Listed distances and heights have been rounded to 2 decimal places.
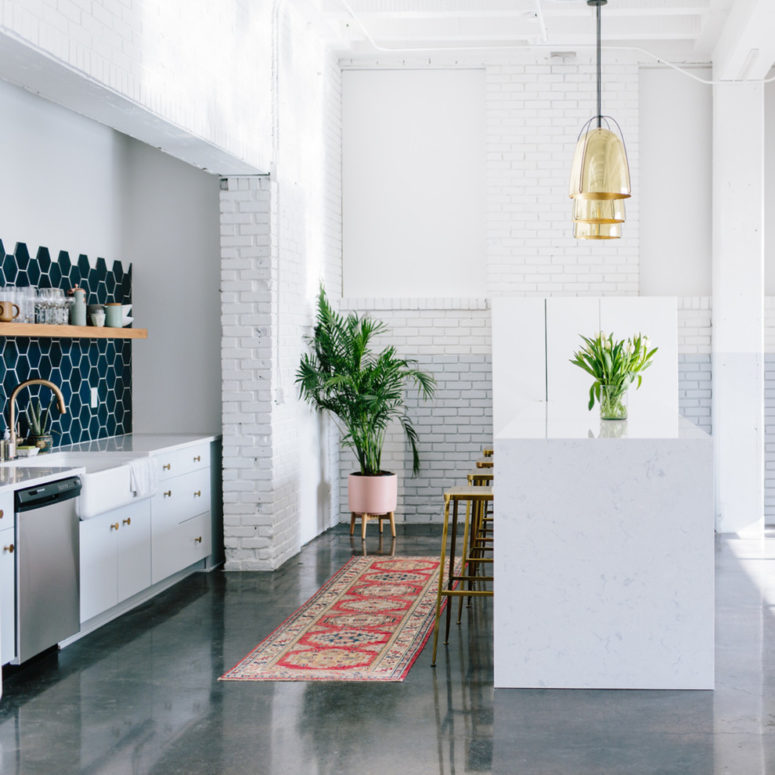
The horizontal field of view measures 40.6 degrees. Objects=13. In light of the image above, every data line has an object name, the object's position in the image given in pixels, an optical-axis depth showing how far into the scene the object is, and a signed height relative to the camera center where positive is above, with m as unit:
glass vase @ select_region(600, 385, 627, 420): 5.59 -0.12
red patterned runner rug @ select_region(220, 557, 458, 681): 5.03 -1.37
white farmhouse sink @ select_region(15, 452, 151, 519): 5.46 -0.51
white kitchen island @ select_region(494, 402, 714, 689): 4.66 -0.81
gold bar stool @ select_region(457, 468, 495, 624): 5.82 -0.95
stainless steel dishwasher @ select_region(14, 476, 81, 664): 4.90 -0.90
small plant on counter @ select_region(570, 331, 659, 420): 5.61 +0.05
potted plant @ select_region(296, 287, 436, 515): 8.34 -0.07
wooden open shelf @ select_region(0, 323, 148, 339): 5.65 +0.31
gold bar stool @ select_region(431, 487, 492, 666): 5.11 -0.75
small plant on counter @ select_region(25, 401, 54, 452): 6.30 -0.28
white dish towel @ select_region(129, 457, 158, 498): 6.06 -0.56
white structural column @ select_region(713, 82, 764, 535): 8.96 +0.70
